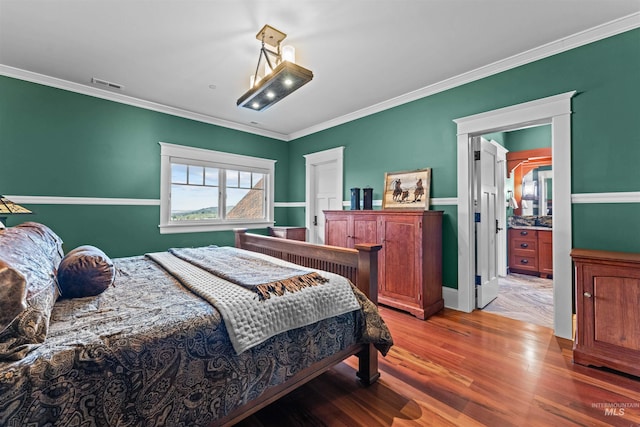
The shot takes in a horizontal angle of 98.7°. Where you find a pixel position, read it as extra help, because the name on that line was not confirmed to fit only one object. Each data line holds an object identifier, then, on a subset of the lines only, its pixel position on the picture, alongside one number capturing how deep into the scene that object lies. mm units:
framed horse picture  3332
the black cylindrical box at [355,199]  3672
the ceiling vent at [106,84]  3076
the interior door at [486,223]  3119
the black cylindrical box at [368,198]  3646
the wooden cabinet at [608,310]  1833
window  3938
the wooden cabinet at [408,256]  2887
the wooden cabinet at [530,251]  4493
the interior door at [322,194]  4754
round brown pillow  1437
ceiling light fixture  1969
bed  840
